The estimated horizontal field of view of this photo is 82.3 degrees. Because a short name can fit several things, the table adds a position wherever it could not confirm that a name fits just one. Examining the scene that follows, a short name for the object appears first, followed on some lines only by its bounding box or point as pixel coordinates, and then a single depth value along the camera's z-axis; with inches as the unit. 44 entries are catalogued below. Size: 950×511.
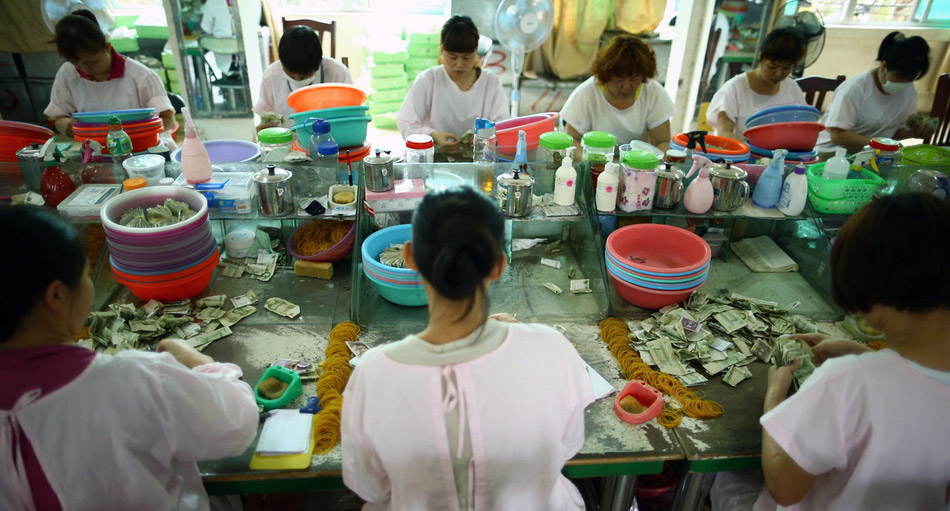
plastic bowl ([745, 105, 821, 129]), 119.3
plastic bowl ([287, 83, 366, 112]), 130.1
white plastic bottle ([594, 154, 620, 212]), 92.5
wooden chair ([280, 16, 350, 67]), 241.0
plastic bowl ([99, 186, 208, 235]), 81.7
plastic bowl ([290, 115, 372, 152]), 110.3
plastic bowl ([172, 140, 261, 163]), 117.3
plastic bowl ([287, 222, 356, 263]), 96.3
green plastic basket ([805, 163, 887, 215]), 97.9
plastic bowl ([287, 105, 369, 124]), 108.7
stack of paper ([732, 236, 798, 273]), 104.2
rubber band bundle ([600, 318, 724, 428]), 71.4
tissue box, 91.7
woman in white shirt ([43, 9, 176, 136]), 143.2
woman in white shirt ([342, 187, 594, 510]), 46.4
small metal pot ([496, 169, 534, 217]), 91.2
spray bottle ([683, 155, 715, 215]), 95.2
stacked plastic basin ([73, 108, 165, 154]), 105.9
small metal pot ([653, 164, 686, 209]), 95.7
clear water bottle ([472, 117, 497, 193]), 118.6
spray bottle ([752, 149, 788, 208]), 97.5
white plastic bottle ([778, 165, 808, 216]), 96.0
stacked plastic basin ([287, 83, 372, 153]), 109.0
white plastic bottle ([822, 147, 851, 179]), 98.9
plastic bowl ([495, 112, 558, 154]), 123.2
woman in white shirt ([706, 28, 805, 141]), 150.0
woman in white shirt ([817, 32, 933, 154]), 152.3
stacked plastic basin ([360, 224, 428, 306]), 84.3
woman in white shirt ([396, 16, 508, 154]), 156.5
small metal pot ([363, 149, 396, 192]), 90.0
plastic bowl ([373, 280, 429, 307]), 85.9
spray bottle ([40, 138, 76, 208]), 95.8
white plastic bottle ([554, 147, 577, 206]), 94.3
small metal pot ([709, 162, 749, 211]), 95.6
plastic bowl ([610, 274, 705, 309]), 87.9
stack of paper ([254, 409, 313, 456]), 64.0
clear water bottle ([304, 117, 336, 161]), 104.2
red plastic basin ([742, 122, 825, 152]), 114.6
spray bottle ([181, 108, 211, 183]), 91.1
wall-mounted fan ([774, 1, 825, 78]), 190.5
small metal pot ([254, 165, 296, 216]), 91.0
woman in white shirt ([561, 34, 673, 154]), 143.9
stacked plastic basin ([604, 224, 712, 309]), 86.8
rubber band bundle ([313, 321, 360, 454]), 66.3
